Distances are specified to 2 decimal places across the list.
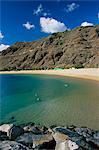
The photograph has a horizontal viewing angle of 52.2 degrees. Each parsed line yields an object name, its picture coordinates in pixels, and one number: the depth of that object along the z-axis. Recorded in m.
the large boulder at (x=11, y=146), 4.05
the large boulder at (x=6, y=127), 5.38
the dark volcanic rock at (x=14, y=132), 5.01
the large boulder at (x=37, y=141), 4.41
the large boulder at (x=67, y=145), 3.89
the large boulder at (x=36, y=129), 5.64
